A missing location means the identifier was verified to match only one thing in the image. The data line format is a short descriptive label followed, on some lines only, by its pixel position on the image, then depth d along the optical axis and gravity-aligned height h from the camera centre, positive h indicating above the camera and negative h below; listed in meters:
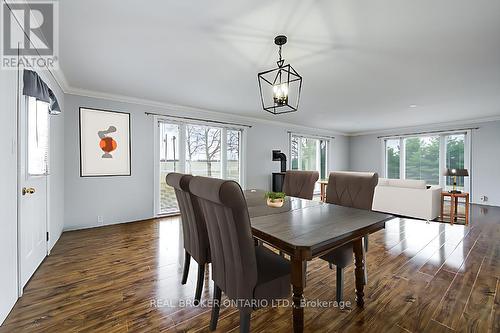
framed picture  3.82 +0.37
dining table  1.27 -0.43
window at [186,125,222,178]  4.98 +0.32
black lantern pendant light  2.08 +1.24
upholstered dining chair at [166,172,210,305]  1.76 -0.50
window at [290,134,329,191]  7.16 +0.37
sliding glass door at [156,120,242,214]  4.68 +0.26
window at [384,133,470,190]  6.42 +0.26
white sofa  4.27 -0.68
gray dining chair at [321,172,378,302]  1.81 -0.33
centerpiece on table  2.20 -0.34
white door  2.02 -0.21
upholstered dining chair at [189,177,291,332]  1.12 -0.50
